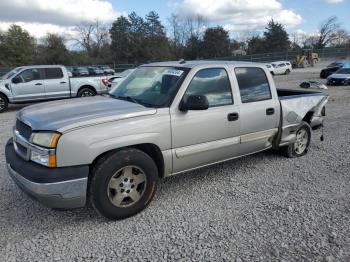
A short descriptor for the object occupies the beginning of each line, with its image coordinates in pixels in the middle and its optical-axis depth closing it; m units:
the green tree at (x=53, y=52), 55.10
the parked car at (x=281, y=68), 36.48
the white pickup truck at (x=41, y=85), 12.44
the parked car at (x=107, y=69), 39.67
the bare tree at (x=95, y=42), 72.06
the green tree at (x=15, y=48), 51.12
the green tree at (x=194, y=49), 68.61
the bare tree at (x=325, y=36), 84.81
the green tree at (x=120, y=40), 62.00
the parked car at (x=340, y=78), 20.62
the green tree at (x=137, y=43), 61.38
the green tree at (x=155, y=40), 60.91
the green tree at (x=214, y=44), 67.62
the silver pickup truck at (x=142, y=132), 3.17
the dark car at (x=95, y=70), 38.77
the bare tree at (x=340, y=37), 84.21
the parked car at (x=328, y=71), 27.50
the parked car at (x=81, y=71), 36.37
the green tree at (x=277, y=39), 68.19
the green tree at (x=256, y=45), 70.06
